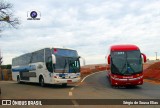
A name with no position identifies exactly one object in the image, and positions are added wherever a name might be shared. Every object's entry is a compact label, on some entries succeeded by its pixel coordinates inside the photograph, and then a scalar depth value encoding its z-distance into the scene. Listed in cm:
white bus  1382
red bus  1368
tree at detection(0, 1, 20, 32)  1843
